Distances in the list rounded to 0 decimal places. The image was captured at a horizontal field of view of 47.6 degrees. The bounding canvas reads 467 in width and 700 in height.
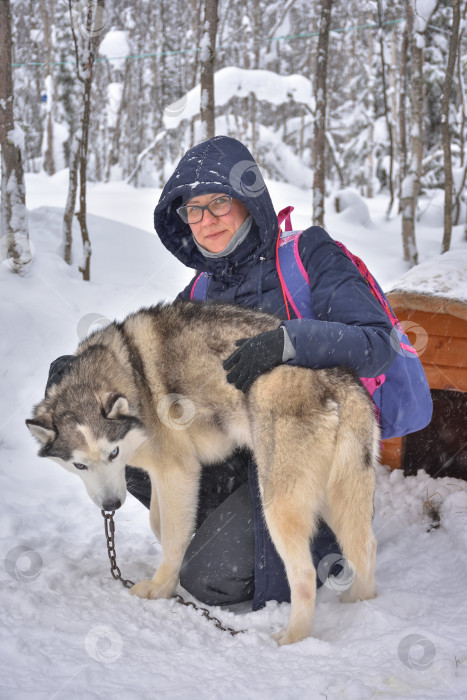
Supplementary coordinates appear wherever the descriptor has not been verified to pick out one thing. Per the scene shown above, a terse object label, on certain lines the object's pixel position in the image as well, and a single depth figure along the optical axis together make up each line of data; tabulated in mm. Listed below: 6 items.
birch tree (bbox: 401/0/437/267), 9117
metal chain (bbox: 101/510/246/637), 2586
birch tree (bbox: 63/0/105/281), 7129
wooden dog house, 3732
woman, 2400
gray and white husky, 2326
